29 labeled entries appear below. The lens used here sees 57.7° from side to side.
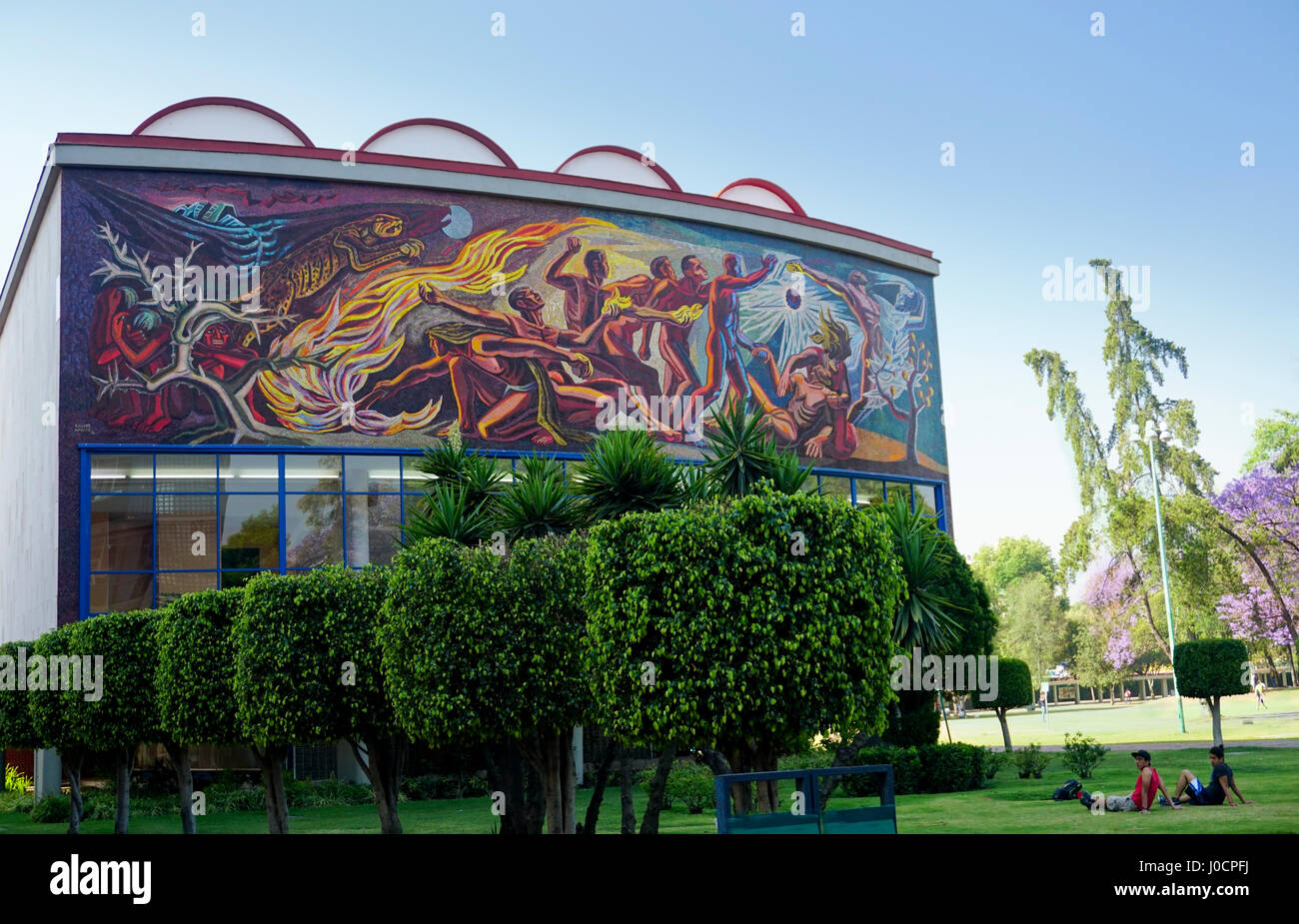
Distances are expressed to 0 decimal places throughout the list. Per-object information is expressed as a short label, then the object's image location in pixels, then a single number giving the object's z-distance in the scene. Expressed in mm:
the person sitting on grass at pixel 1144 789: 19953
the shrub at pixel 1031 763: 29406
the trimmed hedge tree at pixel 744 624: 15203
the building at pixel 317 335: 34688
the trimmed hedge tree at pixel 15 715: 30281
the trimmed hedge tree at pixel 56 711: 27734
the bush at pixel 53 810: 32469
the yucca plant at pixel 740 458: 19672
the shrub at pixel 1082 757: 26609
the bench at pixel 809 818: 12320
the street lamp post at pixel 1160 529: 47056
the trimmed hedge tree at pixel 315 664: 19906
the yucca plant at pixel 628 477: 20016
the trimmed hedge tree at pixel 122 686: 25344
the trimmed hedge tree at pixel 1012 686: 36969
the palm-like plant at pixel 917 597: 20188
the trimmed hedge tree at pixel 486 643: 17547
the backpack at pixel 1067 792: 23408
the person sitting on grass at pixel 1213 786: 19594
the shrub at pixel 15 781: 40438
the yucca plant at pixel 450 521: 21375
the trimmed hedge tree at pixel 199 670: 21922
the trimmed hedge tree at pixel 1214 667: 31625
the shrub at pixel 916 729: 36156
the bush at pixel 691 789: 27984
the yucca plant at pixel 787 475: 19241
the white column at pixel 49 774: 34625
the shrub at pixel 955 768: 28583
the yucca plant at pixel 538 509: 21141
